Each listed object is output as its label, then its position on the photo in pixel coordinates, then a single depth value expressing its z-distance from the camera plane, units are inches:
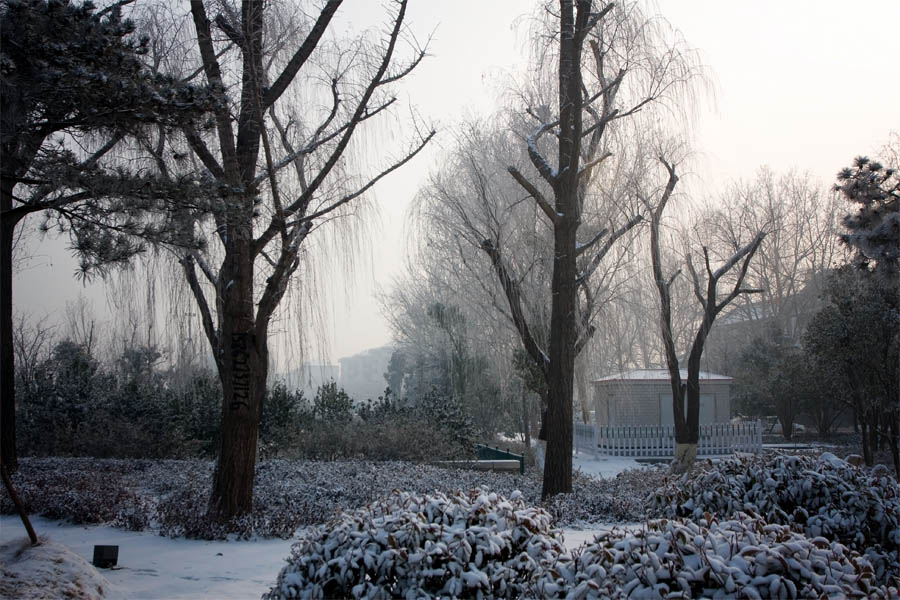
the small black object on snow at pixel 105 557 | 204.1
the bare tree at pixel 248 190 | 277.7
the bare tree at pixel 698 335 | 610.5
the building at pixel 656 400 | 970.1
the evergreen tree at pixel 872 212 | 391.9
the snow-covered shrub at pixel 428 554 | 125.0
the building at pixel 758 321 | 1393.9
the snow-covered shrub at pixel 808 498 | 174.4
